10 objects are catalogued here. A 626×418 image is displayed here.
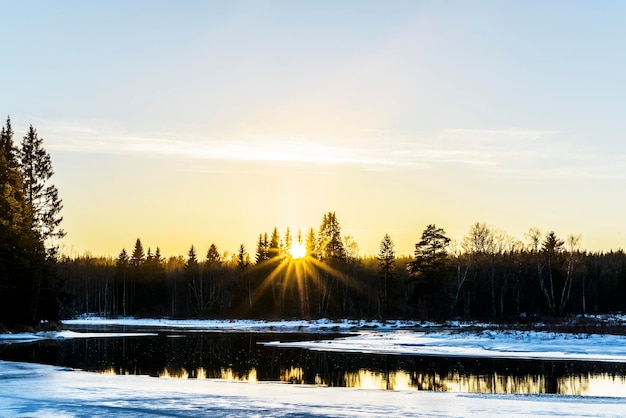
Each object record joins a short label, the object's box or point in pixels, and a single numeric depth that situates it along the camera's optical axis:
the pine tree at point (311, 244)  121.94
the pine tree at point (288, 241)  137.88
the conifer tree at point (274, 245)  130.12
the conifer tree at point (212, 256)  143.88
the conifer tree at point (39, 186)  63.50
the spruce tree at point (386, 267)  98.56
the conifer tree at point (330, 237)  120.69
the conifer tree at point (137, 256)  144.25
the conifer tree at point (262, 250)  133.00
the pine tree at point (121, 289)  135.38
